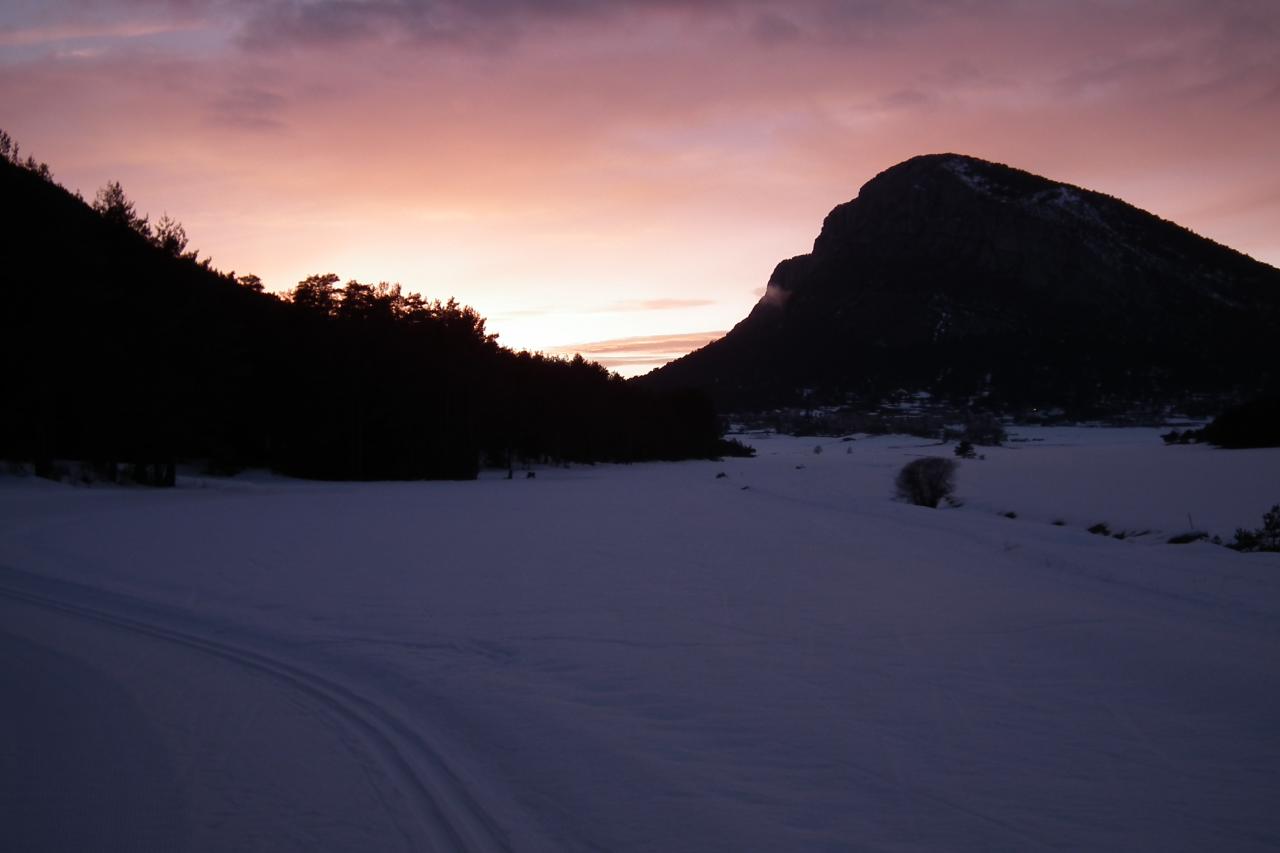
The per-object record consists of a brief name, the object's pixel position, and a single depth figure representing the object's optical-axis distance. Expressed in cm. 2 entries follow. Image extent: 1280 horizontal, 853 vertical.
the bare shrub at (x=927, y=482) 3344
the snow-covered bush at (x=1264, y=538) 1948
